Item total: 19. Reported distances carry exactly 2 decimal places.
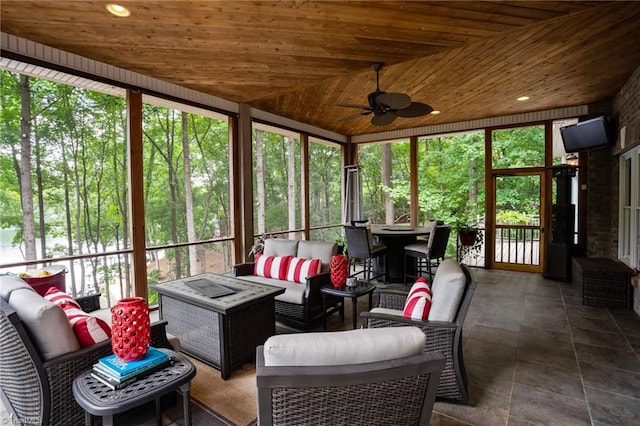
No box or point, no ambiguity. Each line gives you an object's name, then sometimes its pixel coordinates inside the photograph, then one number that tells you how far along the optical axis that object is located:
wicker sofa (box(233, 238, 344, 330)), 3.44
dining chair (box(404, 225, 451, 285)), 5.00
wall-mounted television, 4.97
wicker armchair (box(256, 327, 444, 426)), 1.08
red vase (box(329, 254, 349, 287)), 3.35
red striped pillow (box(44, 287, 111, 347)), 1.82
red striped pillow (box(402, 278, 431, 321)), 2.22
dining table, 5.58
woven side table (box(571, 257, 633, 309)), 4.07
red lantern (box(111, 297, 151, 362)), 1.55
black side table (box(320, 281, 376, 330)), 3.18
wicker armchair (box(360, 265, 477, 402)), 2.12
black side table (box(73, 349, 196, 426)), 1.35
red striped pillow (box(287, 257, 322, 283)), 3.74
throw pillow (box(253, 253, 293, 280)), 3.95
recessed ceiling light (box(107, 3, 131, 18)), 2.50
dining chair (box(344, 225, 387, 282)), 4.96
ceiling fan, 3.63
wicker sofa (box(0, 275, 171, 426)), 1.65
